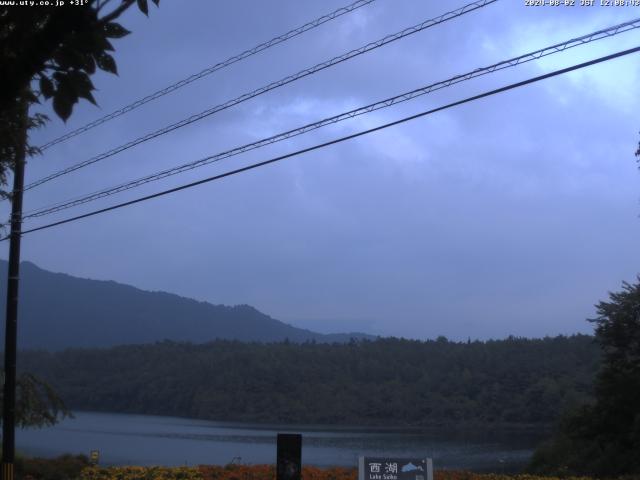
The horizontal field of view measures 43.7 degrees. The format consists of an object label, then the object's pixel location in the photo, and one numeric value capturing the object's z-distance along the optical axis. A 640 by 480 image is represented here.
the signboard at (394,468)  10.52
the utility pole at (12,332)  14.77
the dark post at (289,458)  10.18
